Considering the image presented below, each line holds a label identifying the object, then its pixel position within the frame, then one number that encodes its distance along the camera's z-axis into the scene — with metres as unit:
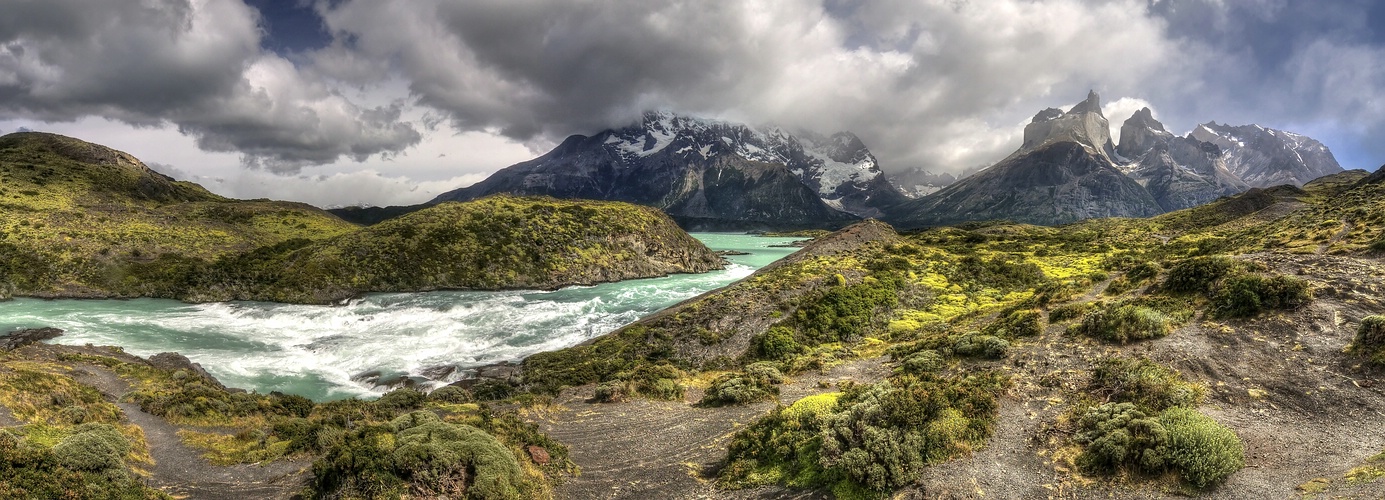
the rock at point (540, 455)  15.77
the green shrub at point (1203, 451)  10.02
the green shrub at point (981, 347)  19.03
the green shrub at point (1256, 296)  16.23
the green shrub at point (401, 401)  24.76
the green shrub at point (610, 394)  24.36
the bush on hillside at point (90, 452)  12.45
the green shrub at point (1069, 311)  20.72
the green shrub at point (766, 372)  24.51
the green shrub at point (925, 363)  20.39
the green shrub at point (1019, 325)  20.47
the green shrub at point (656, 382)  24.47
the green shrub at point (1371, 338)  13.13
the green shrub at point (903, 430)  12.05
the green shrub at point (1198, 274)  19.23
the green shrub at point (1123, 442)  10.71
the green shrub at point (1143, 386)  13.02
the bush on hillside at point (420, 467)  12.28
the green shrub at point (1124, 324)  17.02
